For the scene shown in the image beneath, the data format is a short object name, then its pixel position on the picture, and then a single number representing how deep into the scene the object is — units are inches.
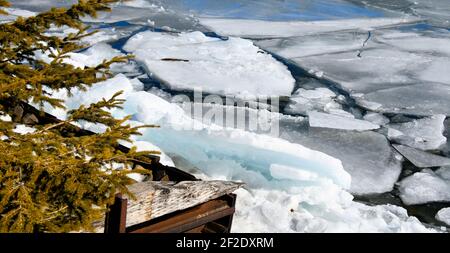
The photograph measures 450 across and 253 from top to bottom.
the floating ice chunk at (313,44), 367.6
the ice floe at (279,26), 420.2
